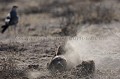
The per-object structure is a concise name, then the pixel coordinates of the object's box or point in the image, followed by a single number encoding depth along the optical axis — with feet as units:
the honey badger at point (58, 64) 60.85
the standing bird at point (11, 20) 103.45
